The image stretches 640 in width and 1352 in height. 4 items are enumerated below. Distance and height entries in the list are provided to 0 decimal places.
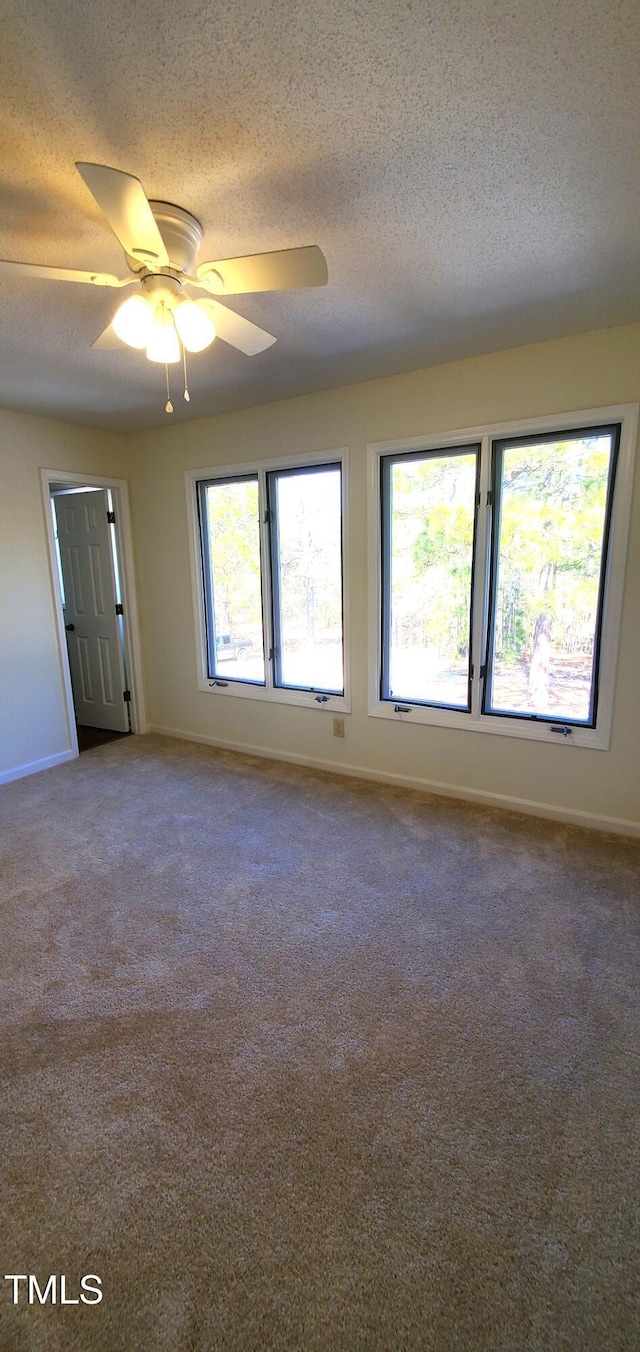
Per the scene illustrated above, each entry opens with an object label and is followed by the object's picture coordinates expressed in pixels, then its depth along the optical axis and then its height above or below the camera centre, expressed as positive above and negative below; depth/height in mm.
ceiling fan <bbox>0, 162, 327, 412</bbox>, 1447 +826
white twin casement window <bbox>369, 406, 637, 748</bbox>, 2705 -54
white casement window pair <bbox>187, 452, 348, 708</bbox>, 3562 -64
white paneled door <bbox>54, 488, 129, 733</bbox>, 4520 -308
